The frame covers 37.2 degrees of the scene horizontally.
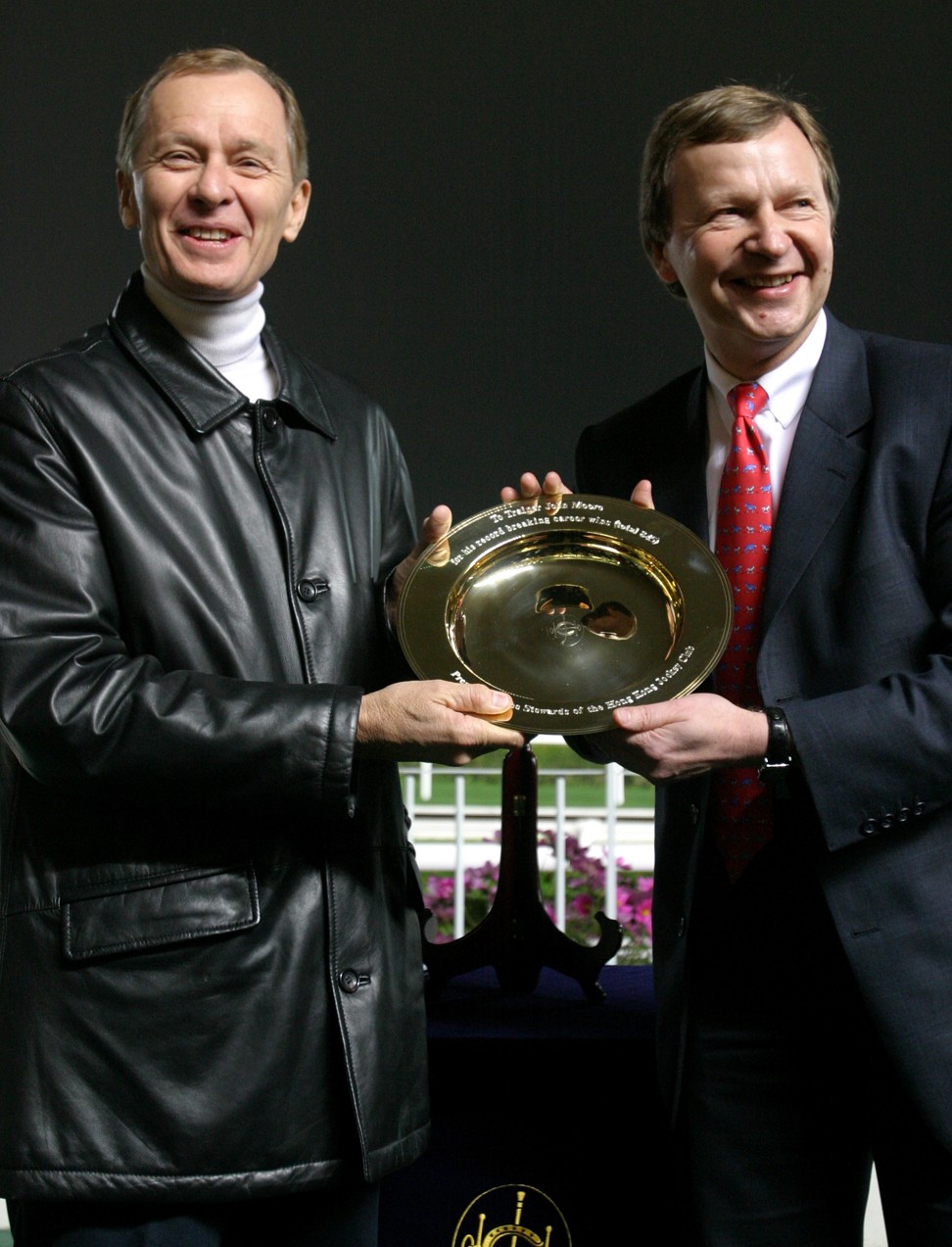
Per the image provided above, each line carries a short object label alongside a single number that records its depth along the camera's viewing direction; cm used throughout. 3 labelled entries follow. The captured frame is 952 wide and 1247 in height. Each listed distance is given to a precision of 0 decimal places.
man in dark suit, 158
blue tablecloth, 216
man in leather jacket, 146
